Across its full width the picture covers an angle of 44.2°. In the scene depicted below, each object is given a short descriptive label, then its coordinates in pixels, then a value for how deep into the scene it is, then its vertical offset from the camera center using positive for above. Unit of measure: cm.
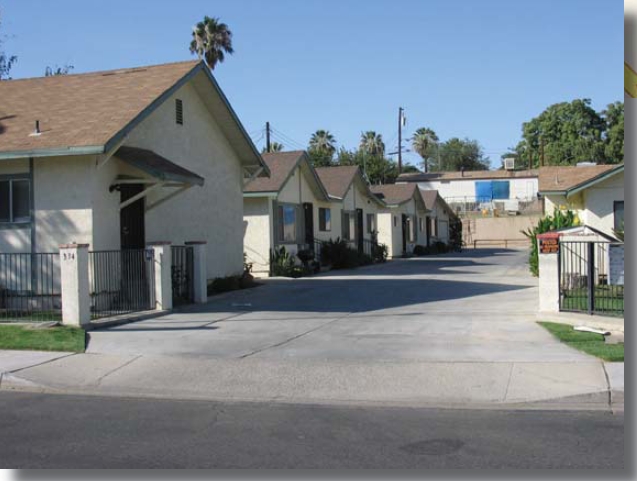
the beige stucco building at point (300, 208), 2706 +103
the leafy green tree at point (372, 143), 8862 +1018
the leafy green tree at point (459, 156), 11262 +1087
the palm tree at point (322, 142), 8112 +954
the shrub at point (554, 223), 2208 +16
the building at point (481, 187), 7500 +430
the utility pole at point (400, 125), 7038 +960
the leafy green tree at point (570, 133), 7356 +958
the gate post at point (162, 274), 1584 -77
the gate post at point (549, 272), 1434 -80
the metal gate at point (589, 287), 1386 -120
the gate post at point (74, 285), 1373 -81
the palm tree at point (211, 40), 4700 +1176
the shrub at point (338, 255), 3189 -90
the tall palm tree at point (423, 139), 9831 +1162
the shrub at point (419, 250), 4753 -113
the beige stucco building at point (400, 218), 4278 +83
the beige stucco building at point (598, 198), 2272 +92
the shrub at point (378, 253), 3819 -100
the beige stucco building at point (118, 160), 1556 +163
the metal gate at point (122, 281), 1545 -88
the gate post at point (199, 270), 1788 -78
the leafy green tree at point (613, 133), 7162 +877
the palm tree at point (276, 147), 7160 +812
